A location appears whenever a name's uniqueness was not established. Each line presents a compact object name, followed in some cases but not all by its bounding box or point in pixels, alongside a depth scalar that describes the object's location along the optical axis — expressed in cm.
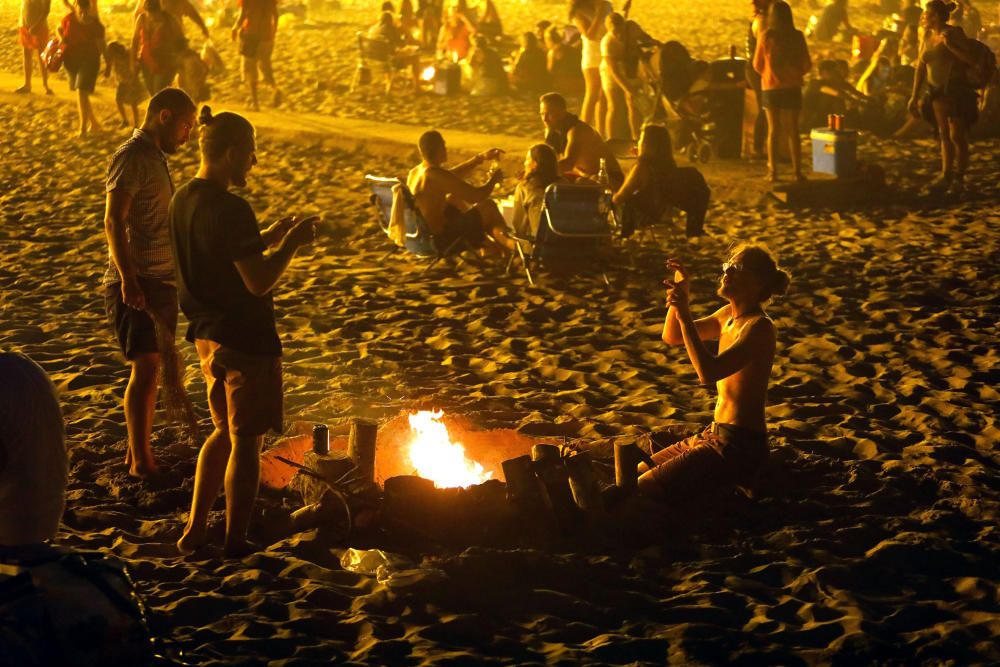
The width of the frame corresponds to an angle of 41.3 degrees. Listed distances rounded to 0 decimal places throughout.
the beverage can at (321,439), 579
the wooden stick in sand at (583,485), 548
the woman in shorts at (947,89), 1175
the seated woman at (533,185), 1010
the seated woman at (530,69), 1831
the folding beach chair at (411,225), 1023
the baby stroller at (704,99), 1412
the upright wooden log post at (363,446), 577
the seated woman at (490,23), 2227
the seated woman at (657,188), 1038
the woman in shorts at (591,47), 1442
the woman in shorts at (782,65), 1220
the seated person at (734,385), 543
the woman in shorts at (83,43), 1571
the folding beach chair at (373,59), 1909
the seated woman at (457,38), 2005
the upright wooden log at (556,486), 544
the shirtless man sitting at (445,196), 1016
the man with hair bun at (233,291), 484
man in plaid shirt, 563
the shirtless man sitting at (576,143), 1075
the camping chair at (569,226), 979
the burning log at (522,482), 550
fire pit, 544
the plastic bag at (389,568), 496
